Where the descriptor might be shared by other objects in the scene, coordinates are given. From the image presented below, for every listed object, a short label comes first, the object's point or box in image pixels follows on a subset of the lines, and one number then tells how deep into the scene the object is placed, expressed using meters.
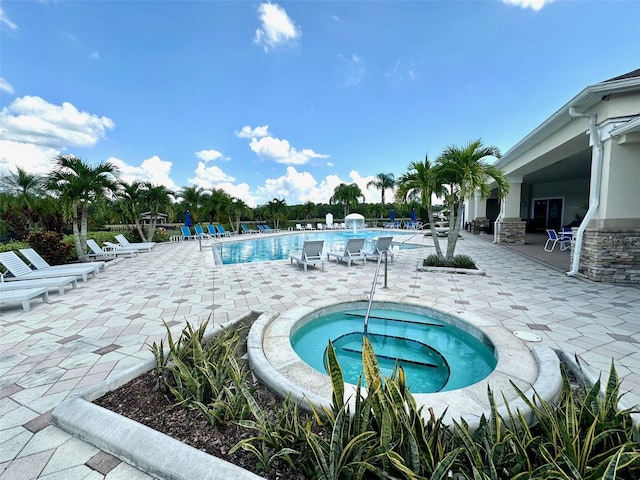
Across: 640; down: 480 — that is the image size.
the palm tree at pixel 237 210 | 24.72
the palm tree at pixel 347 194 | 34.69
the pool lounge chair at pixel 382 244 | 8.99
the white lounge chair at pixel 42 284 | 5.45
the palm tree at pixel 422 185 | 8.10
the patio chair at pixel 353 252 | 9.02
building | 5.83
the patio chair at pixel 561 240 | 10.68
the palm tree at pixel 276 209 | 29.53
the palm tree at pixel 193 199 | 24.83
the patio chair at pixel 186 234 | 20.22
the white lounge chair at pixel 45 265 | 7.21
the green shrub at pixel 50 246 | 8.98
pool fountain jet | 31.14
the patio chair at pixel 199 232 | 19.57
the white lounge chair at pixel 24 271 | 6.28
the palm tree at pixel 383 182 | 35.16
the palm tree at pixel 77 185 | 9.40
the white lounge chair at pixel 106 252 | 10.50
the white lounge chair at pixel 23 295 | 4.68
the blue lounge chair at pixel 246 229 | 25.81
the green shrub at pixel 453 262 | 7.88
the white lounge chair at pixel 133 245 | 12.54
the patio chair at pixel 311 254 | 8.29
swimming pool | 12.82
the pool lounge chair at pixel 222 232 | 22.64
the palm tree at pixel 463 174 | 7.47
